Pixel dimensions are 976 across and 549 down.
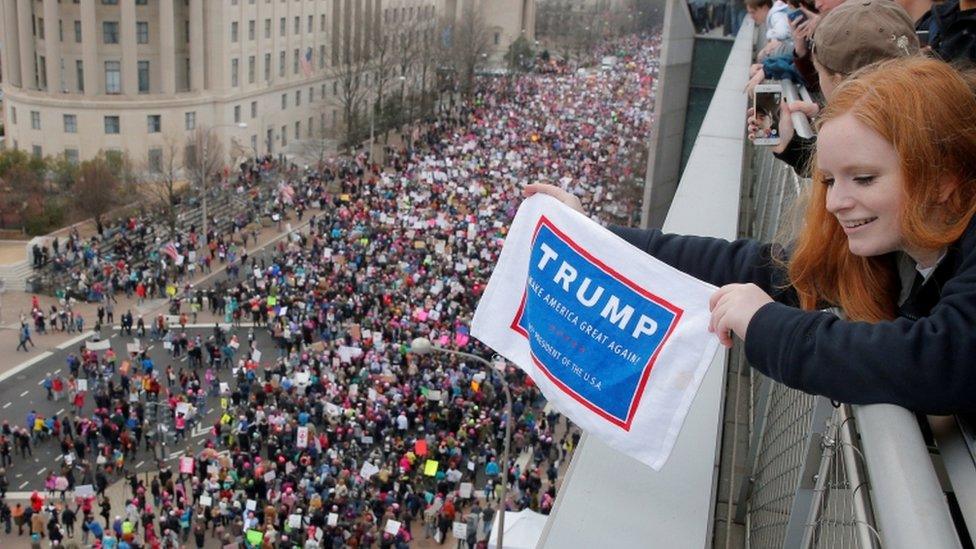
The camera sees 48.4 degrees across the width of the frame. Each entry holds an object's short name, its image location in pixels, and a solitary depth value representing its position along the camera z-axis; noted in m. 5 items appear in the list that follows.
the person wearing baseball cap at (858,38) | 3.27
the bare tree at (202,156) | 49.41
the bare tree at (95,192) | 44.81
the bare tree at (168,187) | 44.69
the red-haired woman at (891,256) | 2.06
